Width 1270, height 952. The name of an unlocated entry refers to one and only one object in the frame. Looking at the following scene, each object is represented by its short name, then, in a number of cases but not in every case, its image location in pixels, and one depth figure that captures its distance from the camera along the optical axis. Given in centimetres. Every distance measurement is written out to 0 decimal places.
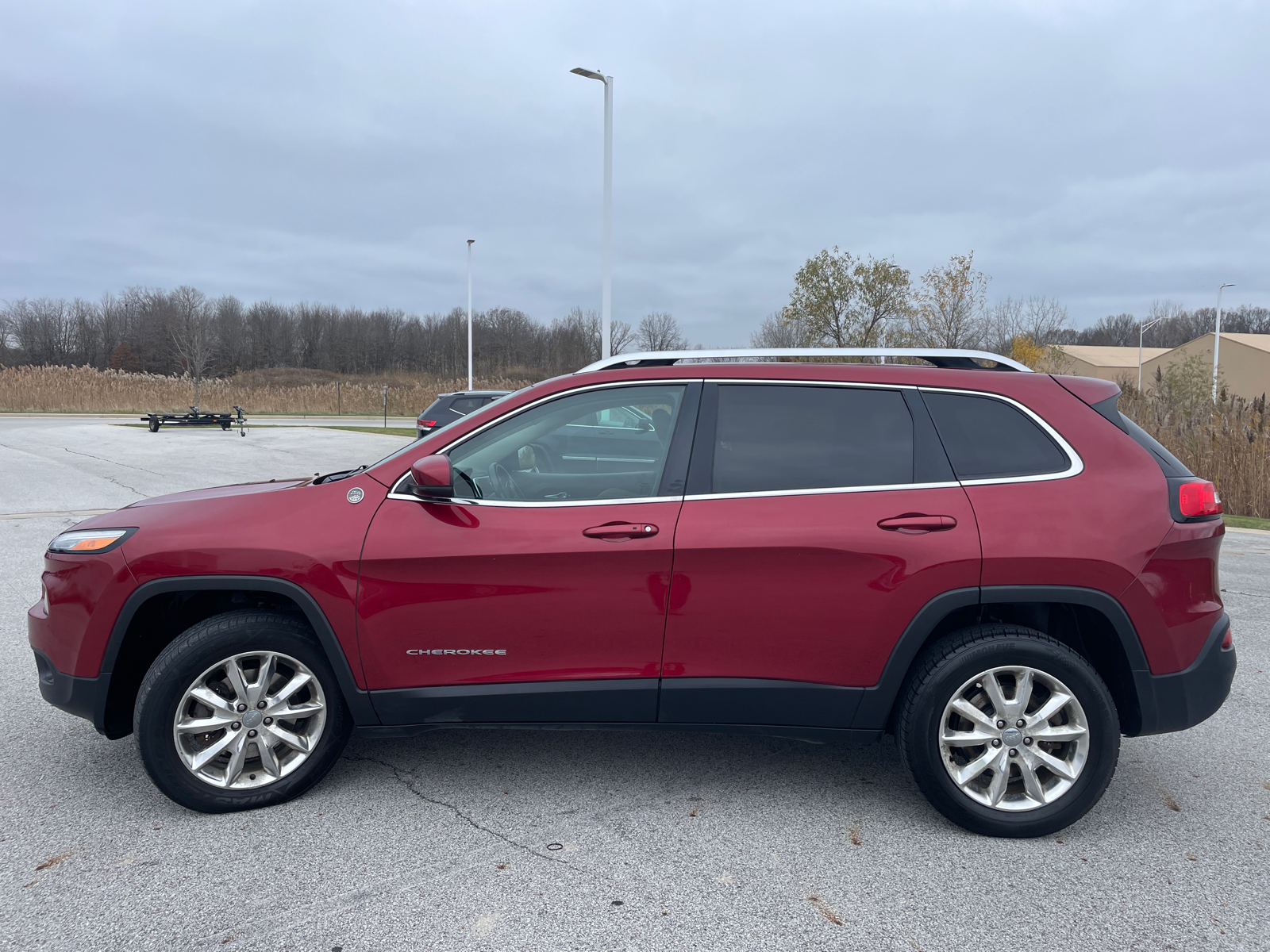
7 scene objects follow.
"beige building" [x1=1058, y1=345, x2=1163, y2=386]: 6072
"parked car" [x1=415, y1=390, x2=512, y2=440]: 1502
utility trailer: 2514
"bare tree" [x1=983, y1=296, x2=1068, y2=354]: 4000
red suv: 315
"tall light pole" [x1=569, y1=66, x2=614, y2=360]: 1939
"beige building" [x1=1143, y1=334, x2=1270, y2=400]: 5294
